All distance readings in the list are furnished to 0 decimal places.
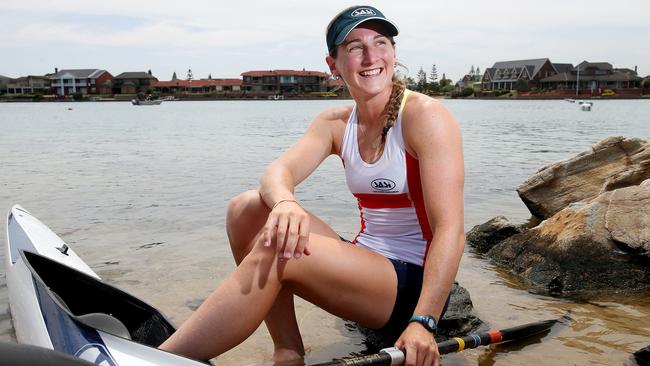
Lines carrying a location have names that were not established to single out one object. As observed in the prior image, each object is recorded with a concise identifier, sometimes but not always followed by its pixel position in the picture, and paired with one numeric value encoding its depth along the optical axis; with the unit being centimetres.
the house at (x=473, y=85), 16660
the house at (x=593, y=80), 13488
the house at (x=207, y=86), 16300
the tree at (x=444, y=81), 18175
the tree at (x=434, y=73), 19746
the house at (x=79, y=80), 15638
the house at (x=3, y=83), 16520
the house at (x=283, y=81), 15638
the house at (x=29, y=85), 16712
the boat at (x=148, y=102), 12141
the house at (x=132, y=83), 15612
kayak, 274
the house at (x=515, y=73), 14025
